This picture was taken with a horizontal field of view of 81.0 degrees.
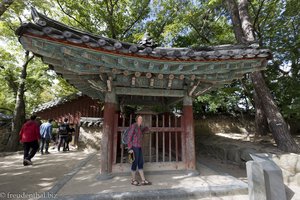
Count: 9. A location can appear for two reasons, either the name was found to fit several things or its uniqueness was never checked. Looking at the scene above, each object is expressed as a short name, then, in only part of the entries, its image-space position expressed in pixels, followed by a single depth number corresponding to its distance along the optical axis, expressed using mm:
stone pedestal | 3363
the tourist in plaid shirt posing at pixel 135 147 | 4324
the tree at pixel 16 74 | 13477
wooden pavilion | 3543
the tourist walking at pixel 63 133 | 11055
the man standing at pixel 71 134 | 11688
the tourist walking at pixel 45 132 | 9797
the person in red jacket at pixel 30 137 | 6863
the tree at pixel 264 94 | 7402
